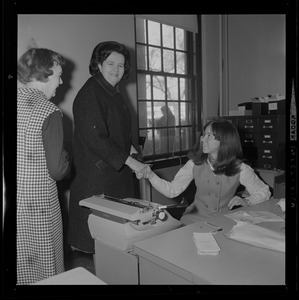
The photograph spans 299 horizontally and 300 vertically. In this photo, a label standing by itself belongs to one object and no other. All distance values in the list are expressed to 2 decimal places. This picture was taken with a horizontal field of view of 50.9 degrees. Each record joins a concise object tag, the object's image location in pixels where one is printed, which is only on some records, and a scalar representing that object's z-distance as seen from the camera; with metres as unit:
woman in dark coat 1.24
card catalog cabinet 2.35
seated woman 1.55
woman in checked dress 0.98
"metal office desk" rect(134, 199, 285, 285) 0.77
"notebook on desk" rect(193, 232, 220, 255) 0.88
